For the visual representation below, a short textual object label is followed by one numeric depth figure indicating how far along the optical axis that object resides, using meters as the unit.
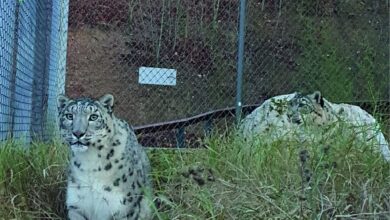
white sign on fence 7.02
